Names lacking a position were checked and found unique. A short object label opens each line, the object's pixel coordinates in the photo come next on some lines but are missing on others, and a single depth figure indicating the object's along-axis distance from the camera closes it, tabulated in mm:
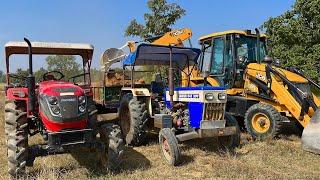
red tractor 3825
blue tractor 4671
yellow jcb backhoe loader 5718
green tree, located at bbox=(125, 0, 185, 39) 12901
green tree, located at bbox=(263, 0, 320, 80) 13933
